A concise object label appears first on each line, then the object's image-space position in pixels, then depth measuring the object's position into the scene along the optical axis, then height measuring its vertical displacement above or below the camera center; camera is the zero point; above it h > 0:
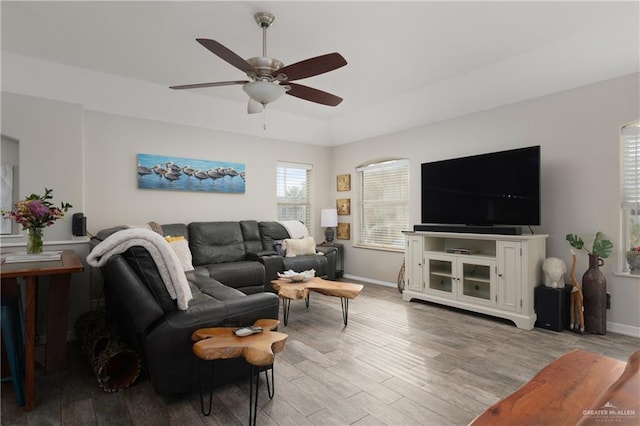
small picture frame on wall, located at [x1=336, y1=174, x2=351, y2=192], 6.11 +0.54
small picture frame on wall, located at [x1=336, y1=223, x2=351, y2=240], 6.11 -0.38
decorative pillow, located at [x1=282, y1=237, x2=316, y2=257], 5.01 -0.55
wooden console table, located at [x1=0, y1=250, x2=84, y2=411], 2.00 -0.67
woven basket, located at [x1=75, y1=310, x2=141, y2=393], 2.28 -1.07
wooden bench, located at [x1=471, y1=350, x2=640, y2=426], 0.61 -0.49
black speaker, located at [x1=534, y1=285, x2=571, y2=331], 3.29 -0.98
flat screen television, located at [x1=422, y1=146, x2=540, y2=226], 3.56 +0.27
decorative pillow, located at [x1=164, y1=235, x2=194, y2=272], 3.95 -0.49
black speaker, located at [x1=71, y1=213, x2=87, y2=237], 3.62 -0.16
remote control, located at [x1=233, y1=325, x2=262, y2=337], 1.98 -0.74
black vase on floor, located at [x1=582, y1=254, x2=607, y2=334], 3.20 -0.86
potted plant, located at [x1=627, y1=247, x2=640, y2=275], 3.15 -0.47
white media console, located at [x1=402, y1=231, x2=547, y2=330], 3.43 -0.71
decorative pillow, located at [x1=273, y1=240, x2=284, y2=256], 4.98 -0.57
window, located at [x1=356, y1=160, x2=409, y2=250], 5.33 +0.12
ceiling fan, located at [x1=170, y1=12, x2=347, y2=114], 2.31 +1.07
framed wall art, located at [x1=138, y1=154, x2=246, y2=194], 4.47 +0.54
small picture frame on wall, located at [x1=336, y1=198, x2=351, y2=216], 6.10 +0.10
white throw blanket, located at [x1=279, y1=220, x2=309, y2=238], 5.42 -0.29
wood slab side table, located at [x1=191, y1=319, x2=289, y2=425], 1.77 -0.76
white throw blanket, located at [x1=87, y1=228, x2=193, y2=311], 2.04 -0.27
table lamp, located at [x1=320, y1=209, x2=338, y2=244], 5.97 -0.13
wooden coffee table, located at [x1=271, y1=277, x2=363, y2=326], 3.36 -0.82
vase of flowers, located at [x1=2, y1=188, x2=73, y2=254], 2.53 -0.04
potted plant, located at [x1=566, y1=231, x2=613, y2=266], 3.18 -0.34
